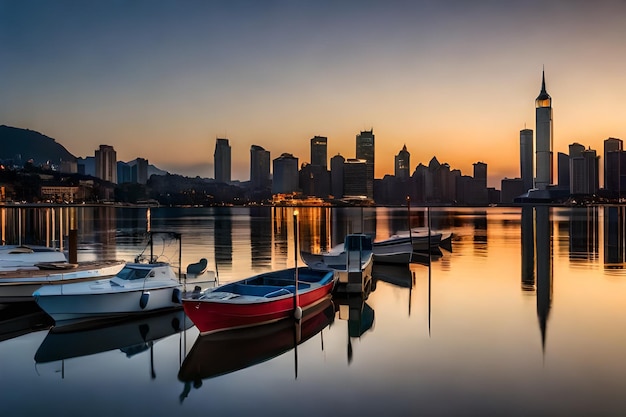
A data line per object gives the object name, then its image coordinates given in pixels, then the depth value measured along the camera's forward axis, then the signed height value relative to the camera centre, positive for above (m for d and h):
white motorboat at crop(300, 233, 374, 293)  26.03 -3.13
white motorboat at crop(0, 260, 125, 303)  21.70 -2.96
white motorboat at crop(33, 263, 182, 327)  18.86 -3.28
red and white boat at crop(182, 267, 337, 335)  17.38 -3.36
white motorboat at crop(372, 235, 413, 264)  38.16 -3.49
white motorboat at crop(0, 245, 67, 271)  25.27 -2.64
